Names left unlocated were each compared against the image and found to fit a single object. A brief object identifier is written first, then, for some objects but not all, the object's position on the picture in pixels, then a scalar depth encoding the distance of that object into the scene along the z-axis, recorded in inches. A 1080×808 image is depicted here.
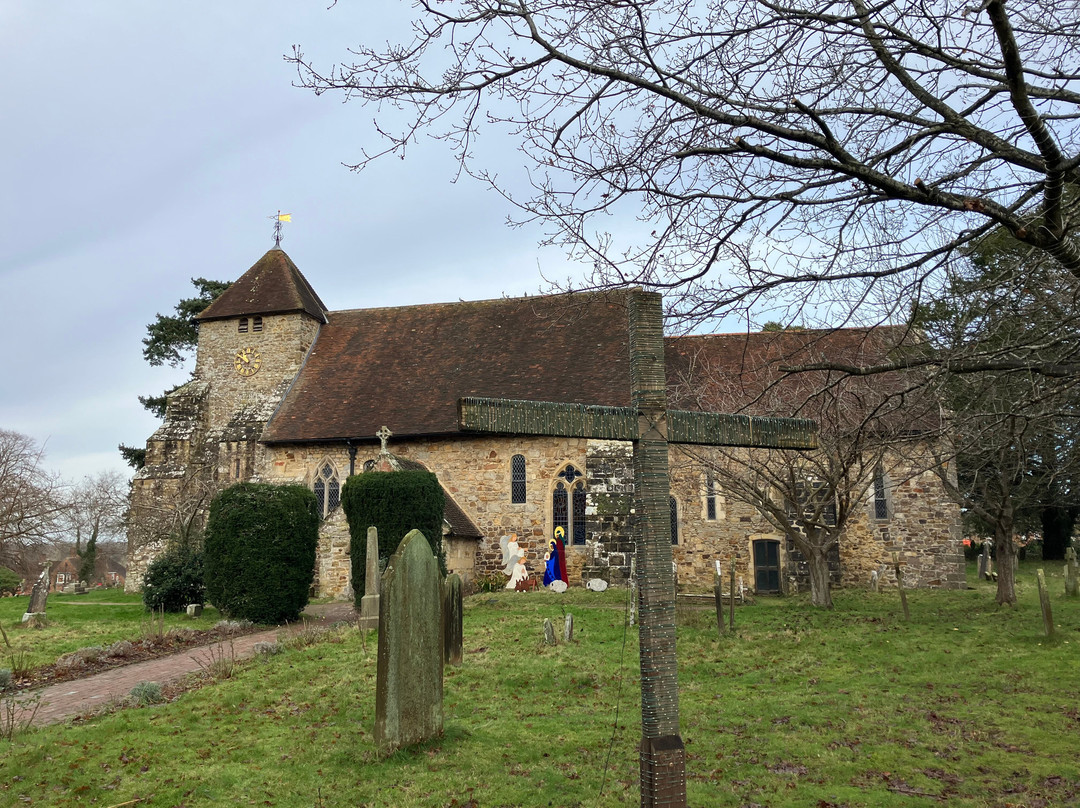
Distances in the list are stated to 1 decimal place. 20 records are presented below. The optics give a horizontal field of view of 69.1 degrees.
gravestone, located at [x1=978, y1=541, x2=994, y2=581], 1034.1
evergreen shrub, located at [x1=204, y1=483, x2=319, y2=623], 639.1
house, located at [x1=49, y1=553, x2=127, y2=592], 1959.9
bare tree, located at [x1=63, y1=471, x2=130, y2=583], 1694.1
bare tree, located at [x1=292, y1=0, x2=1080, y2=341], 179.3
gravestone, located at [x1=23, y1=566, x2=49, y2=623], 673.6
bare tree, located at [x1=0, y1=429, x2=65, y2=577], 869.8
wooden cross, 158.4
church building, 832.9
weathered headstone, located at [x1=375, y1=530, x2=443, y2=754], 275.9
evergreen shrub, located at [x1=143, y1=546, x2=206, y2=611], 737.0
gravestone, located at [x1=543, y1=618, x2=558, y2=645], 477.4
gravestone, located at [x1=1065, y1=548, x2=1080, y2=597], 694.5
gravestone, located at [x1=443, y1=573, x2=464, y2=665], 426.9
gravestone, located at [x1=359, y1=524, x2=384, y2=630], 542.9
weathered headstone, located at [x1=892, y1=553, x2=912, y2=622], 559.5
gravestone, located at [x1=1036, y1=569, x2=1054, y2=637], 449.4
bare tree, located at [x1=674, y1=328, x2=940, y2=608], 520.7
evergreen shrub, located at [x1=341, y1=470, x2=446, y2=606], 673.6
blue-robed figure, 797.9
